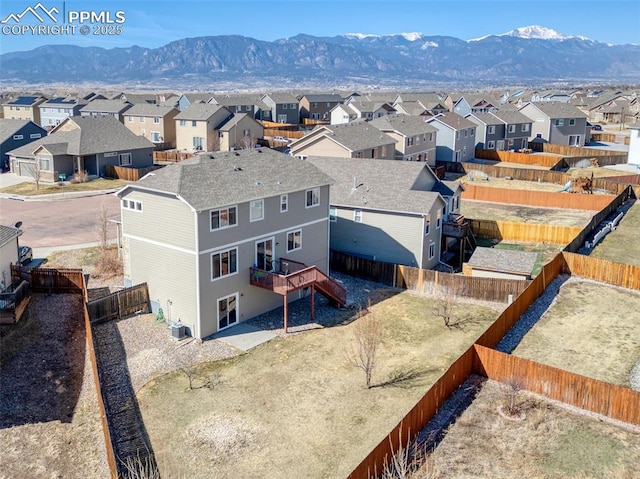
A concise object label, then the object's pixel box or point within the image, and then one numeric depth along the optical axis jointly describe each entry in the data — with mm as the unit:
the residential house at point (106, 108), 95875
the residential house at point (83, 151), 64125
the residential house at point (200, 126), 82562
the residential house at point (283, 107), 113125
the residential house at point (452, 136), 76312
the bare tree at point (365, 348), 24609
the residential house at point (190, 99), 112494
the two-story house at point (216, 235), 29156
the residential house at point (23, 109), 109312
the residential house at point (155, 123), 88562
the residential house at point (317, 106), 121250
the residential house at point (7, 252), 32031
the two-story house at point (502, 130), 84375
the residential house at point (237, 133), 82312
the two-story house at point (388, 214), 39500
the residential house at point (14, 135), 71938
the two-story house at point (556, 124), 90562
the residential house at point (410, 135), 68562
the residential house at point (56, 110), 105250
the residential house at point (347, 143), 60281
